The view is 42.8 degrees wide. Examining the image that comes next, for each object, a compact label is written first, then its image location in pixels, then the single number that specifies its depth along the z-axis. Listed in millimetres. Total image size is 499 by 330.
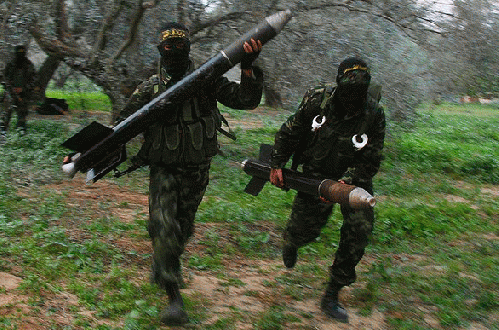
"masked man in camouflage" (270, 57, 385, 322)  4629
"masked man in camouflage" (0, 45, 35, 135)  11617
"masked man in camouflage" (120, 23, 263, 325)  4371
